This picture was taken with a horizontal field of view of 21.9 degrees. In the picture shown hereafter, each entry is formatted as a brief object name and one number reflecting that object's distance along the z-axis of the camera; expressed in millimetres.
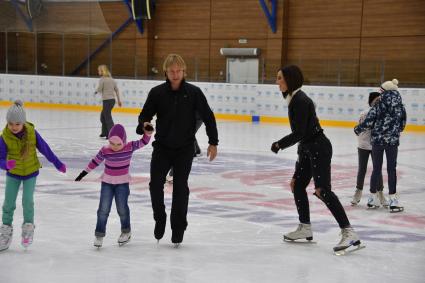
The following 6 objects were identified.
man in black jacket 8299
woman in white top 22897
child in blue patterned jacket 11246
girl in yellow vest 7944
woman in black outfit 8204
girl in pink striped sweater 8204
